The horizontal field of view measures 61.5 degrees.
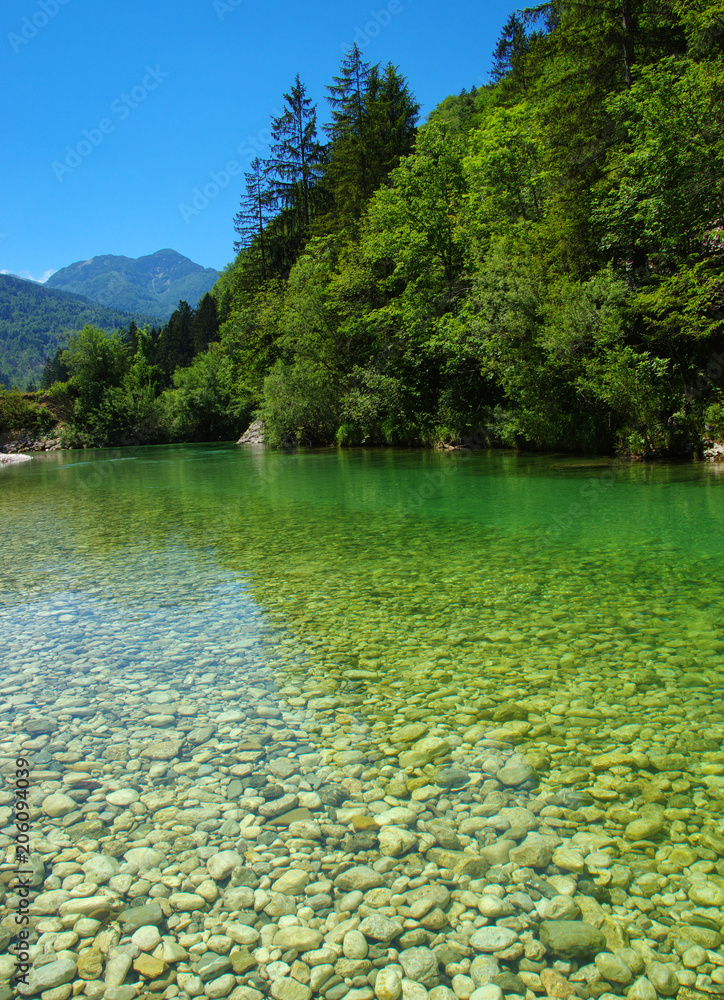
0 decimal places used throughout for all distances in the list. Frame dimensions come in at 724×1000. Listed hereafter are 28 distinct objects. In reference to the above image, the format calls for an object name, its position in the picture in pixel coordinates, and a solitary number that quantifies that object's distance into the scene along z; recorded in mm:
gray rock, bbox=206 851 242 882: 3045
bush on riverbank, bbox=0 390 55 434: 83525
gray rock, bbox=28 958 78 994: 2455
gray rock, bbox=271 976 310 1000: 2396
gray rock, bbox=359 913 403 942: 2635
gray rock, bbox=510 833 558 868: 3014
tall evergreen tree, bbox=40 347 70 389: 117938
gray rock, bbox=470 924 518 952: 2557
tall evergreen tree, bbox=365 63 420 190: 45219
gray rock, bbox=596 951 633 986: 2375
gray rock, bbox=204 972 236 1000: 2398
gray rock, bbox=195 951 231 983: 2479
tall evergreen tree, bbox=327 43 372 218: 45156
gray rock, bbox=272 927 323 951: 2615
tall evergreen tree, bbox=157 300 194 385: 95688
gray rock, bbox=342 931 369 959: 2561
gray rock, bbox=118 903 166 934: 2750
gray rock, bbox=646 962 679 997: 2313
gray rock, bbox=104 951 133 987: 2480
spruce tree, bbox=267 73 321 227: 54562
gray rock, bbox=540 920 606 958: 2516
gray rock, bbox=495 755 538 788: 3684
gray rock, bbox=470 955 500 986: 2408
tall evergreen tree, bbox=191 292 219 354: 90438
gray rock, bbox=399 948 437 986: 2436
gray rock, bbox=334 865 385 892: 2916
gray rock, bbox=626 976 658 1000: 2297
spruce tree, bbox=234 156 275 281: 58938
